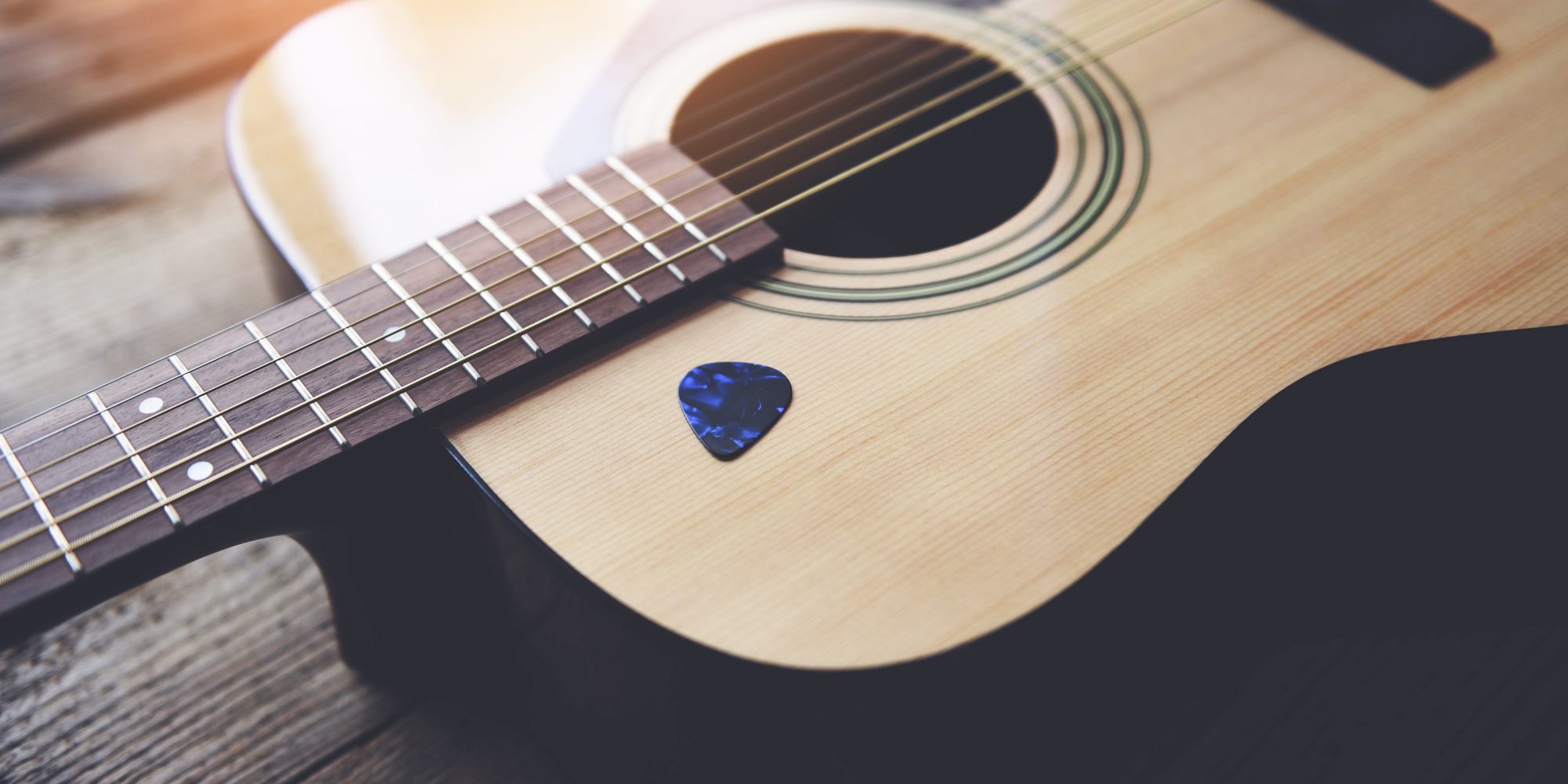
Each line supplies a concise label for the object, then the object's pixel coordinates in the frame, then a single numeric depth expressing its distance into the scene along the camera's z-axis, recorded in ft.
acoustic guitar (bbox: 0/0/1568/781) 1.64
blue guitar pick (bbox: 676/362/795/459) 1.71
